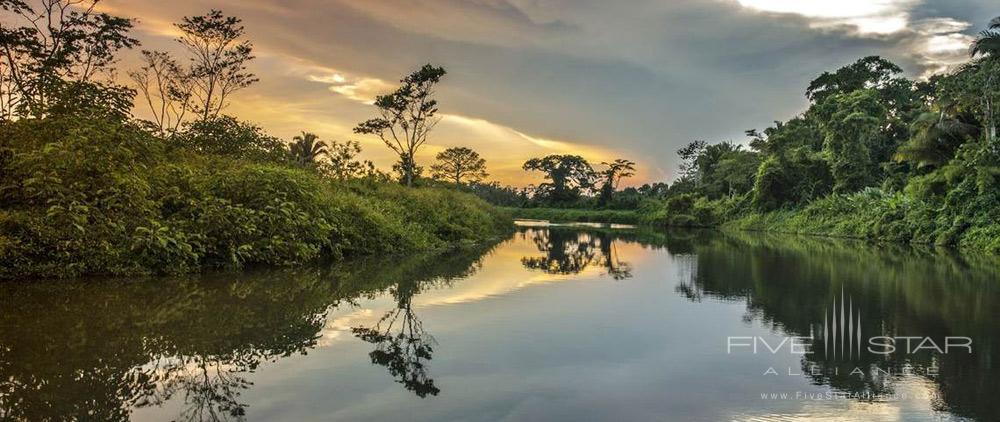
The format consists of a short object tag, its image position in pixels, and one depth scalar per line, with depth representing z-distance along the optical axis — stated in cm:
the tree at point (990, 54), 2433
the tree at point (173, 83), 2703
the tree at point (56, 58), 1213
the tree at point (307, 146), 3241
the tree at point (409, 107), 3189
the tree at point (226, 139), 1800
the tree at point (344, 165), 2189
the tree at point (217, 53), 2547
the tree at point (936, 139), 2734
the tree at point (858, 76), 4756
